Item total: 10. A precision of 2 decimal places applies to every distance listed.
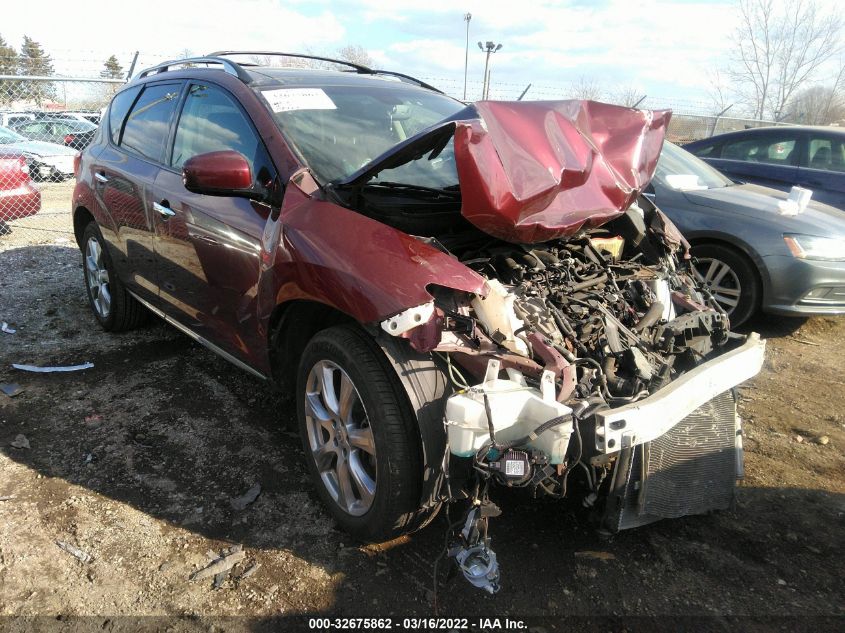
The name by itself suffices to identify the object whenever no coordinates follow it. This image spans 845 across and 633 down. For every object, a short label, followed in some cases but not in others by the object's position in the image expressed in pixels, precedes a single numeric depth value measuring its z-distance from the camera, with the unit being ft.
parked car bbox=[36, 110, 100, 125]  46.74
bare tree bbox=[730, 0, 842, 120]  79.87
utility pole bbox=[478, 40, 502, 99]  86.43
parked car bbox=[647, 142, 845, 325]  15.39
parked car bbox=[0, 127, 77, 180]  39.81
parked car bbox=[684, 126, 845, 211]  22.48
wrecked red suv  6.81
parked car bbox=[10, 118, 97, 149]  46.44
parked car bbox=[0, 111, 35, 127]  42.39
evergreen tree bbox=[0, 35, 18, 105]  33.45
